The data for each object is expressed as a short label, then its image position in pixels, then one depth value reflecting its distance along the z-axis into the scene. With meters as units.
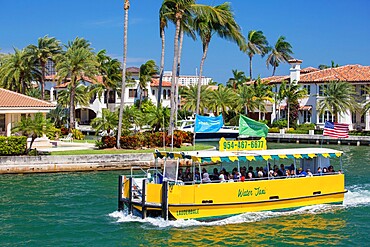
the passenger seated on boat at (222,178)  25.47
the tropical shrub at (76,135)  61.91
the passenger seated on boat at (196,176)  25.60
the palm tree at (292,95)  79.19
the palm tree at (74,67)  65.88
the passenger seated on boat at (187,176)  25.45
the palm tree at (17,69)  69.94
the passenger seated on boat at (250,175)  26.23
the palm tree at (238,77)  107.45
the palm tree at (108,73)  84.94
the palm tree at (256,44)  110.15
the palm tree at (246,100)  82.44
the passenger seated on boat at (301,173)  27.50
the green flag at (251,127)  27.23
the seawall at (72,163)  41.28
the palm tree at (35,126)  41.88
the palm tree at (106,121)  50.75
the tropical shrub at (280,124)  79.67
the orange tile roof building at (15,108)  50.41
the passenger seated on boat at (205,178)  25.22
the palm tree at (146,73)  89.38
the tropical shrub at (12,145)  42.09
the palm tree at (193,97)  84.38
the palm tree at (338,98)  72.50
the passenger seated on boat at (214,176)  26.39
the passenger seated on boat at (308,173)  27.82
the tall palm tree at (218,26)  56.06
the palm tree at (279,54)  112.94
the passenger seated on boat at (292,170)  27.63
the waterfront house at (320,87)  77.62
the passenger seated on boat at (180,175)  25.59
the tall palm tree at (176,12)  53.59
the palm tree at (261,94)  82.94
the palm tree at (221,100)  82.00
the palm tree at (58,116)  77.36
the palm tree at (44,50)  70.38
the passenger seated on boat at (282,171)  27.55
